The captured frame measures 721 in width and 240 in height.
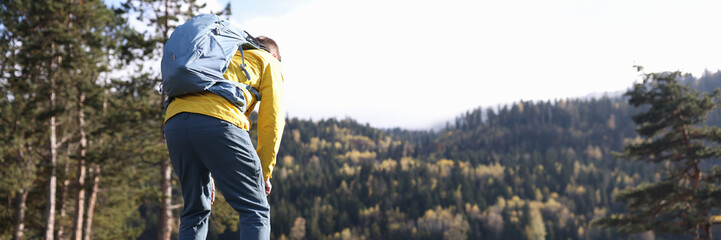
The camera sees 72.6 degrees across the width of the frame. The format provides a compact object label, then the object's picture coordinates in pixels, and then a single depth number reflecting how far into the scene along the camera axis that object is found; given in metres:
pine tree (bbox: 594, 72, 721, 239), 15.45
